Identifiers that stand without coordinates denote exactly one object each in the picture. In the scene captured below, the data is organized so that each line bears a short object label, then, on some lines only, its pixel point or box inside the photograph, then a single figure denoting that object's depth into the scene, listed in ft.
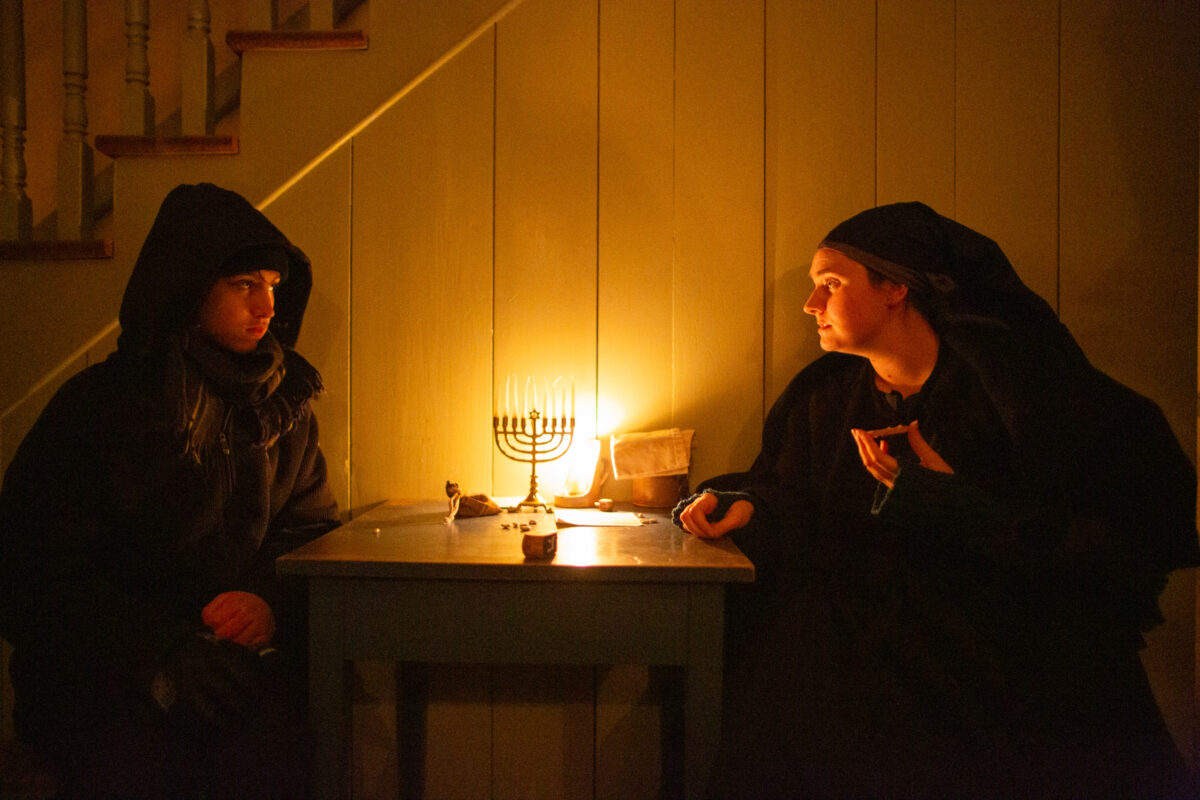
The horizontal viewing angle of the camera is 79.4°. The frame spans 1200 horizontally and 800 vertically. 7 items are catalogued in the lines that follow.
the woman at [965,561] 4.01
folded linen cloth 6.03
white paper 5.38
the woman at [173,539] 4.14
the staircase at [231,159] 6.14
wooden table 4.22
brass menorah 6.01
